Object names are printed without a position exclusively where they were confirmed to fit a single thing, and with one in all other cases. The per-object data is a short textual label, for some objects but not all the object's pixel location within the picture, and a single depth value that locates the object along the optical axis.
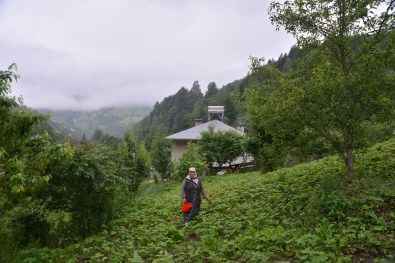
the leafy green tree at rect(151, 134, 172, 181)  22.81
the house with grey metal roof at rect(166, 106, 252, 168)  33.58
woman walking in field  8.98
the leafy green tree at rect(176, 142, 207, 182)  21.86
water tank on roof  48.73
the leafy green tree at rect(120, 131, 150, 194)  15.13
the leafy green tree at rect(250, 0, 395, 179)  7.00
